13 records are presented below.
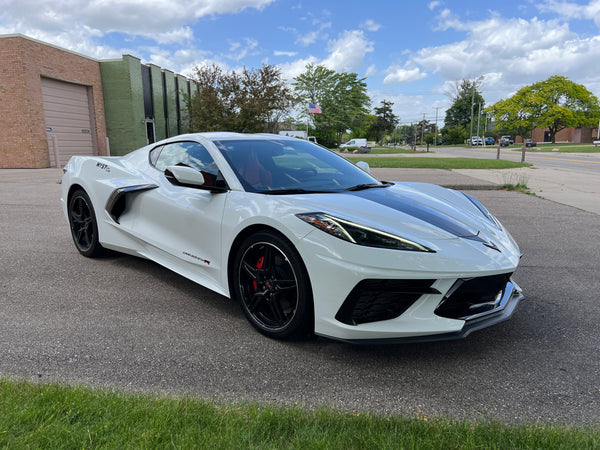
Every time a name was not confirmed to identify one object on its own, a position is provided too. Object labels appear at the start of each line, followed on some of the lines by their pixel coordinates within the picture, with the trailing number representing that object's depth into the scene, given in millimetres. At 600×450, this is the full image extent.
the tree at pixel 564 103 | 65875
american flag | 37956
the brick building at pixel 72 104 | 19969
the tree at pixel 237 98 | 28688
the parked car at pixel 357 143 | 47350
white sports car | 2381
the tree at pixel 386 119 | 99250
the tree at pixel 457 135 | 87775
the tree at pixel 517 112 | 67375
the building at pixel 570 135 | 73938
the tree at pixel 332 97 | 60094
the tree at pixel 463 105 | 97500
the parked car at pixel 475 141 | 74700
